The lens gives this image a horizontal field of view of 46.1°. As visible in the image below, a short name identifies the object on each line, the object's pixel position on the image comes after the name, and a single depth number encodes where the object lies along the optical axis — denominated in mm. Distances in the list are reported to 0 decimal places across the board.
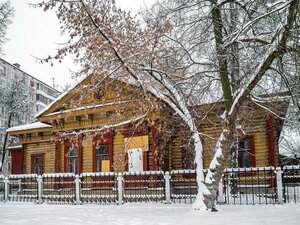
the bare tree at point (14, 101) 34419
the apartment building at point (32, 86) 66188
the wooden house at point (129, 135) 15862
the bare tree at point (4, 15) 19936
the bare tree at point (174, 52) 10211
